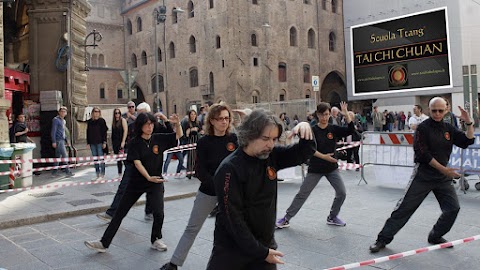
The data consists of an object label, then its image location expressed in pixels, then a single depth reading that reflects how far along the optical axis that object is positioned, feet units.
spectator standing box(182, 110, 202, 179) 39.83
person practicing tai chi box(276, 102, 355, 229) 20.93
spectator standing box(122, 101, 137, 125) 35.85
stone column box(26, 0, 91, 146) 48.32
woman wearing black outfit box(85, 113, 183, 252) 17.85
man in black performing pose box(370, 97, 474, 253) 16.98
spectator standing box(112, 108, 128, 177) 37.22
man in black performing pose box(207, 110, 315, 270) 8.73
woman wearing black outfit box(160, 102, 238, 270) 14.88
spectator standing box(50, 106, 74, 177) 40.32
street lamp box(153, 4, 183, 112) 84.53
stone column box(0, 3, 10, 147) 33.04
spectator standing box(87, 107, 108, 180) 38.37
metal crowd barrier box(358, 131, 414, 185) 32.83
